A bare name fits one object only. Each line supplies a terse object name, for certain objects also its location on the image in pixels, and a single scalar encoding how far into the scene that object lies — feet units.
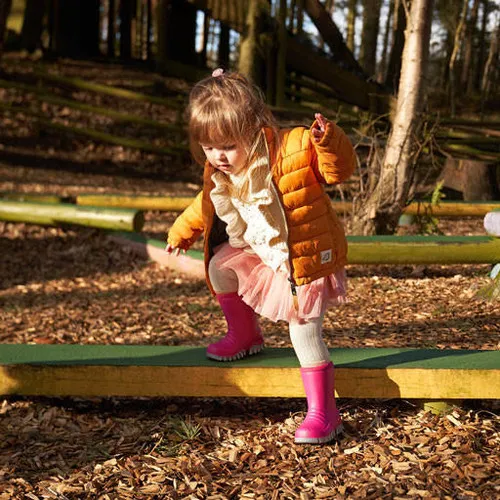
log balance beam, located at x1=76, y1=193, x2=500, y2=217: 23.77
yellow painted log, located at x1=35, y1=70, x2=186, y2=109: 42.90
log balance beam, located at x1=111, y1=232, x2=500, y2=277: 17.20
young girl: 9.20
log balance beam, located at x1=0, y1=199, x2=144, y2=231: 22.83
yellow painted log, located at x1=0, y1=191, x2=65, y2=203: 25.76
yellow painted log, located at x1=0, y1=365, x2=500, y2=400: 9.96
